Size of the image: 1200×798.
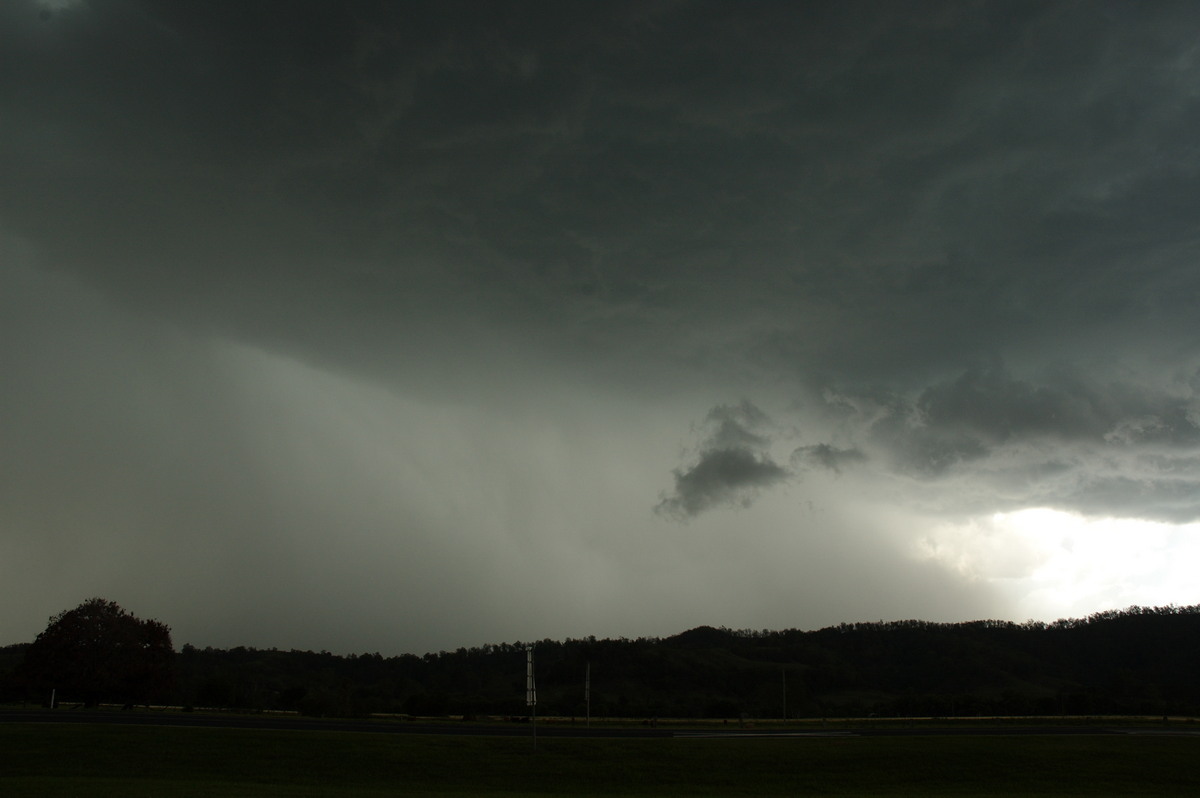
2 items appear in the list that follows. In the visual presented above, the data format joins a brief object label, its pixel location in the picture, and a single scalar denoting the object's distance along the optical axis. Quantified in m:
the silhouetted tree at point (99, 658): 73.81
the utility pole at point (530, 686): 43.72
